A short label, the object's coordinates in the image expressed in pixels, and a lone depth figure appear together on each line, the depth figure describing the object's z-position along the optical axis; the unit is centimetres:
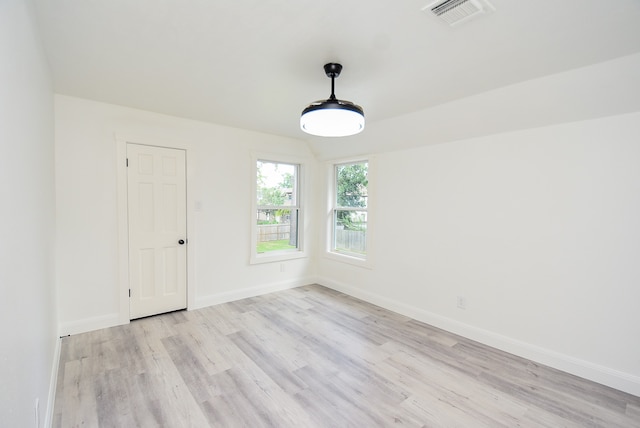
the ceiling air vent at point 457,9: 152
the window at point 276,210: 442
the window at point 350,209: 439
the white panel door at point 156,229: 335
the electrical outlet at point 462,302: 317
